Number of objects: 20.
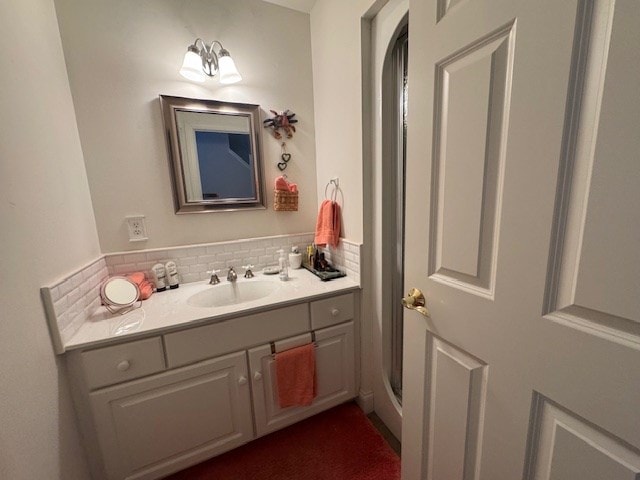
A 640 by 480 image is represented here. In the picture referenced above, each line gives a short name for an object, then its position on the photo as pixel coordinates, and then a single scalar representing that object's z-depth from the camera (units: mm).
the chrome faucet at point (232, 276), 1543
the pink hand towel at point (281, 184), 1685
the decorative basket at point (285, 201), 1695
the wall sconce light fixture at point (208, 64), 1392
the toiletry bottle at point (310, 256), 1776
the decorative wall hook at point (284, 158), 1726
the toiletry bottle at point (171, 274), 1482
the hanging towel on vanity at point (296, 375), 1332
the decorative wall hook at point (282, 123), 1649
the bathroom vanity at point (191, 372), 1046
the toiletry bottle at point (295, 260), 1771
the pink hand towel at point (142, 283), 1340
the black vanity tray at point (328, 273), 1539
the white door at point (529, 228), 429
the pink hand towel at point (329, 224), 1599
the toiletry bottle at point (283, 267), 1588
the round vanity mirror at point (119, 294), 1190
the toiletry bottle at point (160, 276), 1451
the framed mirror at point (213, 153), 1469
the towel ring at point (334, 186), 1607
